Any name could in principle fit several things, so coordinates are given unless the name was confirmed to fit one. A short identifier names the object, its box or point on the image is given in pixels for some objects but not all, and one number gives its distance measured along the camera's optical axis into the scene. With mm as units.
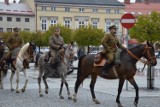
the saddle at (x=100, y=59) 14000
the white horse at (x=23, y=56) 17594
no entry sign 17922
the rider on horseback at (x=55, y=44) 15836
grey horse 15820
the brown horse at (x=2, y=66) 18938
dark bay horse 13500
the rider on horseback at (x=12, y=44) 18344
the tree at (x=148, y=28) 18656
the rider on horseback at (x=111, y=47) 13633
